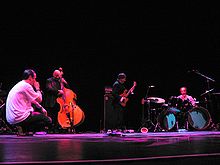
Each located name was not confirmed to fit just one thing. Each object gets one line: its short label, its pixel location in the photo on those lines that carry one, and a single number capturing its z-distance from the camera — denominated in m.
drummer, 11.13
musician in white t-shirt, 7.73
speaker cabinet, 9.59
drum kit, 11.12
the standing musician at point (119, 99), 9.24
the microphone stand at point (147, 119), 11.14
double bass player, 9.67
